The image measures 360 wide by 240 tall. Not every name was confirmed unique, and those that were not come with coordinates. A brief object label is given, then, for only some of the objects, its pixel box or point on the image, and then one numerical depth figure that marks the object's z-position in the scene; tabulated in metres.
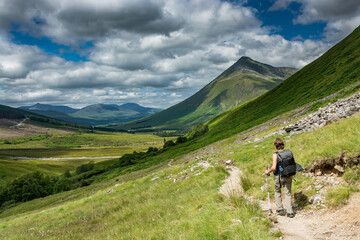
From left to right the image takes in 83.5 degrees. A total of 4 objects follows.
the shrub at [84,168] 98.18
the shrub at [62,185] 74.89
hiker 8.76
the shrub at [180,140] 104.12
